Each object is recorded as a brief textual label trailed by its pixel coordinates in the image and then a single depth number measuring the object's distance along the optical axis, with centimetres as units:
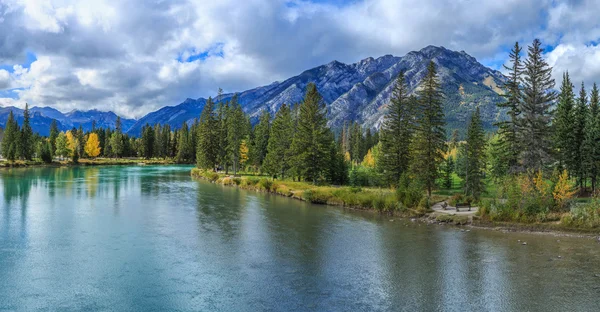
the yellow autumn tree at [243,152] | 9232
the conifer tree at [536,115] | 4291
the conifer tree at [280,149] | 7356
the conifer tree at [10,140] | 11581
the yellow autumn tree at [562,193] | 3572
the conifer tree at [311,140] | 6391
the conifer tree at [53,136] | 14570
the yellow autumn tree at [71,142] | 13623
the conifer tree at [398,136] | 5666
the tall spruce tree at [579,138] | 4927
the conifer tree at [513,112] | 4544
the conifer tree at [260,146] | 9250
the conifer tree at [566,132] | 4985
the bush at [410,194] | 4353
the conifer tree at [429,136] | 5069
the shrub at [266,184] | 6438
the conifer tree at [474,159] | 5038
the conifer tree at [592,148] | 4747
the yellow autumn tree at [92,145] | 14925
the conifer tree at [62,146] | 13300
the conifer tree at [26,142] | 12205
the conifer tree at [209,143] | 9156
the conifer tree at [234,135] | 8519
